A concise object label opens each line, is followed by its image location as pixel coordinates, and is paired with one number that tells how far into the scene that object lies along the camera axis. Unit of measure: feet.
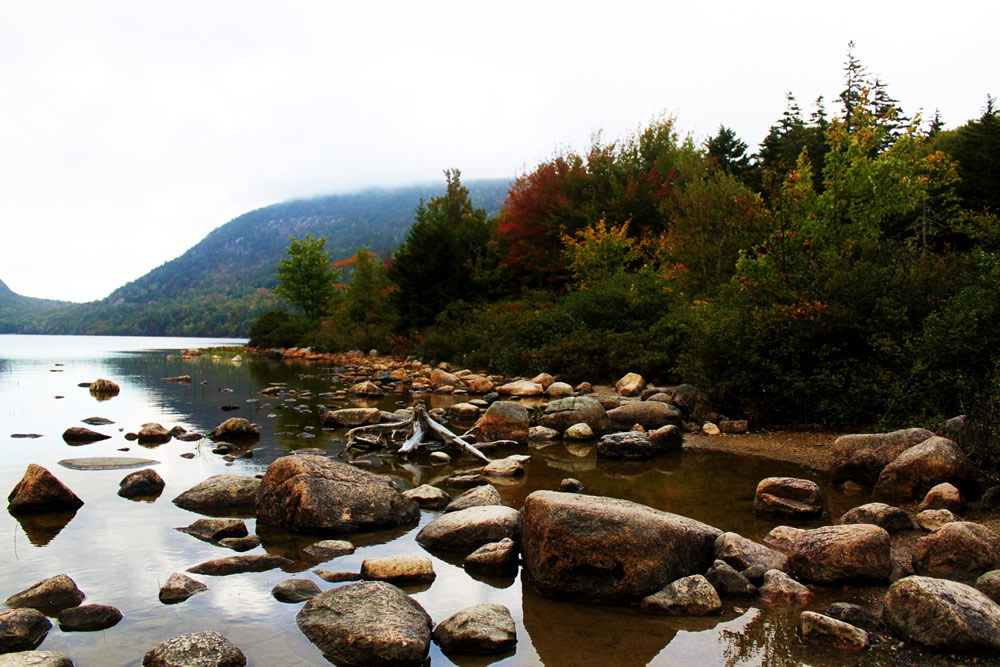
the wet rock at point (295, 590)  15.71
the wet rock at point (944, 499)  20.92
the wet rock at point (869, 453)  26.03
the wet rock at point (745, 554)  17.35
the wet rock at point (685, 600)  15.19
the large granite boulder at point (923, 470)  22.80
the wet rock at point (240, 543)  19.33
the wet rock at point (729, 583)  15.99
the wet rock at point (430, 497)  24.72
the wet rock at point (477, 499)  23.25
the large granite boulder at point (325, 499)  21.01
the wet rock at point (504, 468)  29.96
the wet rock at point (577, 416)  41.60
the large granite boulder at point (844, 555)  16.40
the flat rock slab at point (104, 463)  30.50
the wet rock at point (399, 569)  17.12
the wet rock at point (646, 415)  41.24
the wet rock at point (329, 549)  18.98
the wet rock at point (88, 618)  13.87
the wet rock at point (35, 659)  11.50
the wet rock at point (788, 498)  22.35
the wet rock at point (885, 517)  20.07
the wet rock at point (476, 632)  13.57
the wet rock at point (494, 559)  18.11
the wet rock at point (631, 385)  54.08
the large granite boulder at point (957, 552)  15.96
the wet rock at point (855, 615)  14.02
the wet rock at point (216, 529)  20.22
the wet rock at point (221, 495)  23.93
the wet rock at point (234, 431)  38.86
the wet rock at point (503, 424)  38.83
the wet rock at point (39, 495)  22.54
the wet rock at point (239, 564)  17.29
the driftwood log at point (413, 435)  35.83
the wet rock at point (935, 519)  19.74
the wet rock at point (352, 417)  43.93
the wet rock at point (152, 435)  37.73
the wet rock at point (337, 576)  17.02
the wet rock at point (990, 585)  14.25
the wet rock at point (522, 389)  60.03
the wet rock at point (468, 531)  19.89
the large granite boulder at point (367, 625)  12.94
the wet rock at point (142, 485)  25.36
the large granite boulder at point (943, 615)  12.59
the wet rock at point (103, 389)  64.18
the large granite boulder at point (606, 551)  16.21
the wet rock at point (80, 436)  38.35
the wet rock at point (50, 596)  14.71
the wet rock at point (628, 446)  34.06
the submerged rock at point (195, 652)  12.07
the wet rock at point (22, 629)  12.78
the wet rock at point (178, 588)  15.45
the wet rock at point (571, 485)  25.84
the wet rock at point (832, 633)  13.14
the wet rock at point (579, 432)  40.09
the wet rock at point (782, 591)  15.60
